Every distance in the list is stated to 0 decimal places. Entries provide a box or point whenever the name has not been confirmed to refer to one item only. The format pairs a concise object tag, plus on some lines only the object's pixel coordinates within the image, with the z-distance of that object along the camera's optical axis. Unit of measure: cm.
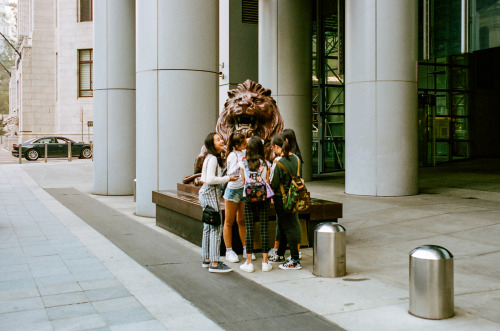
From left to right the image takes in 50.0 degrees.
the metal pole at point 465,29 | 1518
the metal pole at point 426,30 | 1585
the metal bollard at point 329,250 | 642
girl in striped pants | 680
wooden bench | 816
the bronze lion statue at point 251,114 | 896
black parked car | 3459
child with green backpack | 682
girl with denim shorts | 697
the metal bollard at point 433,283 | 494
